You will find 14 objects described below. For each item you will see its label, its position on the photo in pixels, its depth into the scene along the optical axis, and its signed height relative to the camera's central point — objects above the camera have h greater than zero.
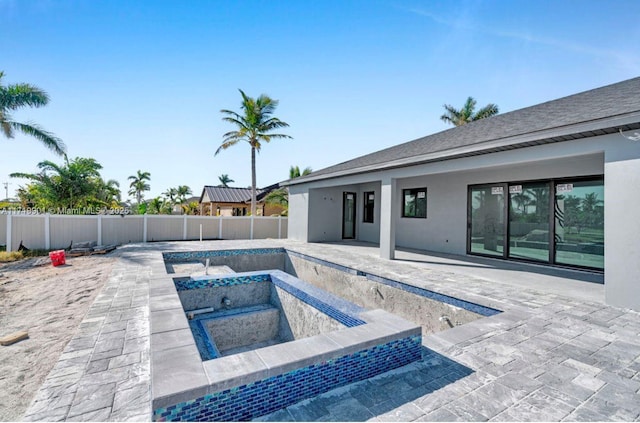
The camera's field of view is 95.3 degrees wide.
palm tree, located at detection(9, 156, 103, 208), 13.71 +1.33
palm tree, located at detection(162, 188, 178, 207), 46.97 +2.78
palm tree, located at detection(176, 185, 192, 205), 46.81 +3.14
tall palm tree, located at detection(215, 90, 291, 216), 19.17 +5.94
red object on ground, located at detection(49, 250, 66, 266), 8.45 -1.38
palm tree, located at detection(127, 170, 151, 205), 40.77 +3.80
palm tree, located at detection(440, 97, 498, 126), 24.61 +8.85
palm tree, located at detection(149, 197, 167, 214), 29.37 +0.50
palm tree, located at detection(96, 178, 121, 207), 16.73 +1.28
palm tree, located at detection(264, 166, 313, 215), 19.62 +1.19
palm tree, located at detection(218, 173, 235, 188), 51.44 +5.79
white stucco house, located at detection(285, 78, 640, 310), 4.42 +0.72
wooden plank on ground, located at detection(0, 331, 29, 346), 3.70 -1.66
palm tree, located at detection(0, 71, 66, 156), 11.59 +4.27
